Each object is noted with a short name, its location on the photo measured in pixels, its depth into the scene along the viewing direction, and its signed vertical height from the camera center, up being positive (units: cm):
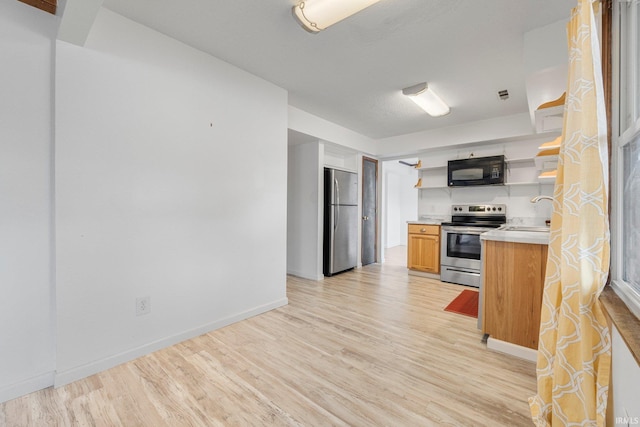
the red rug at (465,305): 295 -106
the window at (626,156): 107 +23
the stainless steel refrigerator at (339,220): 435 -14
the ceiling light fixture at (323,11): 165 +124
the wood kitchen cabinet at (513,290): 206 -61
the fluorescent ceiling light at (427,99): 295 +128
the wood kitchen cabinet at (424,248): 441 -60
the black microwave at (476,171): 411 +63
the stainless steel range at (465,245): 400 -50
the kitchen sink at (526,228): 287 -18
